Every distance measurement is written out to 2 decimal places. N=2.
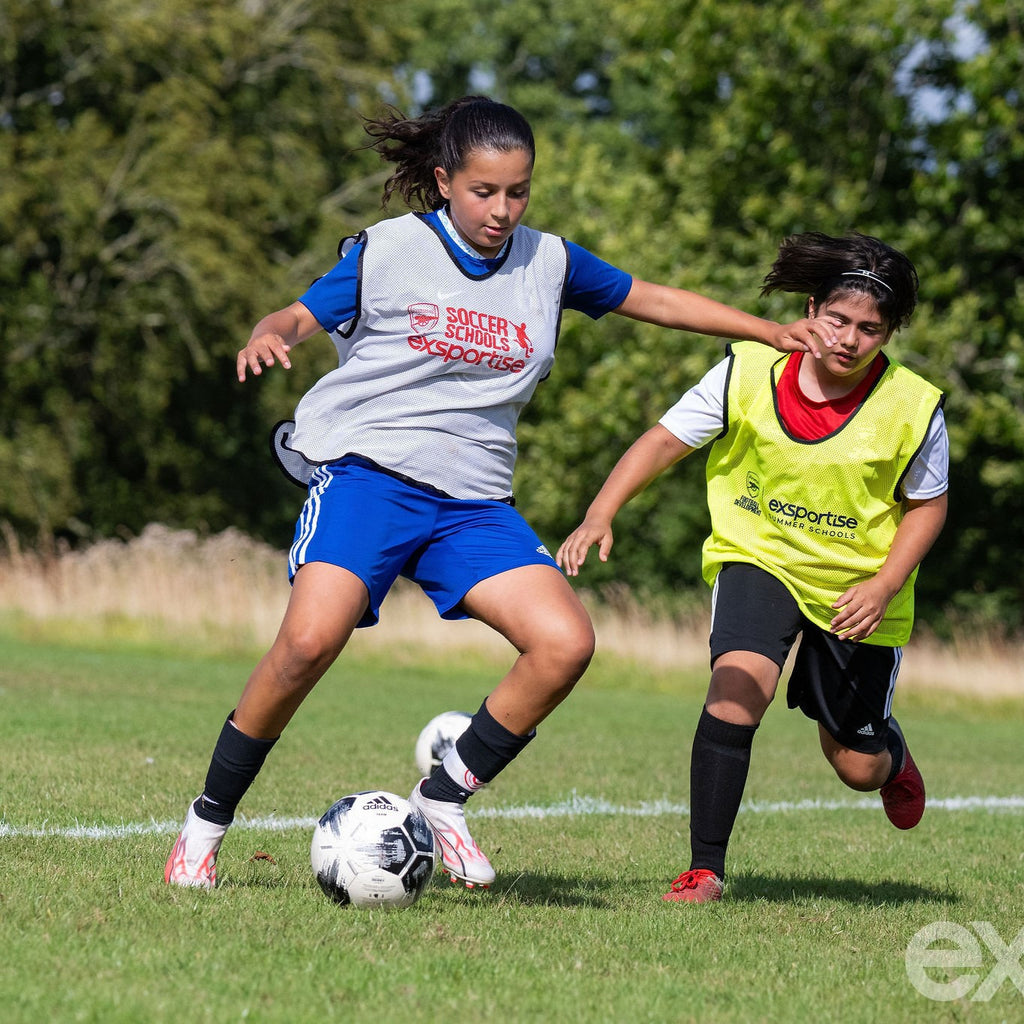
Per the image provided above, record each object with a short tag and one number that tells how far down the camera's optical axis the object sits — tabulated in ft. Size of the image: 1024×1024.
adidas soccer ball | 27.32
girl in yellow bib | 31.19
